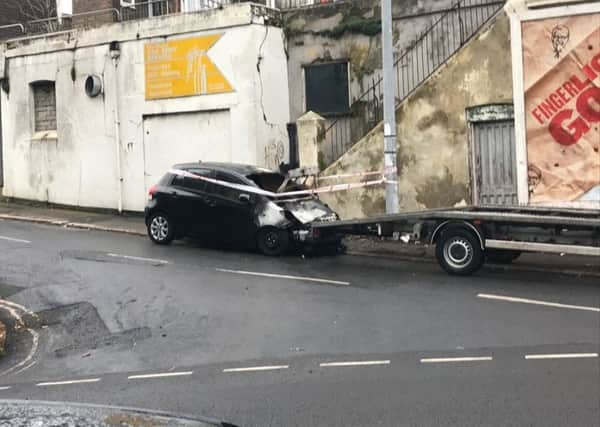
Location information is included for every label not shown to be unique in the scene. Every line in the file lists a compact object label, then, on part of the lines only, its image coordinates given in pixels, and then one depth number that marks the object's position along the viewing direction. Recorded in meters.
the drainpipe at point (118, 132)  21.12
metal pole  14.51
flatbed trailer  11.33
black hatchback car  14.20
